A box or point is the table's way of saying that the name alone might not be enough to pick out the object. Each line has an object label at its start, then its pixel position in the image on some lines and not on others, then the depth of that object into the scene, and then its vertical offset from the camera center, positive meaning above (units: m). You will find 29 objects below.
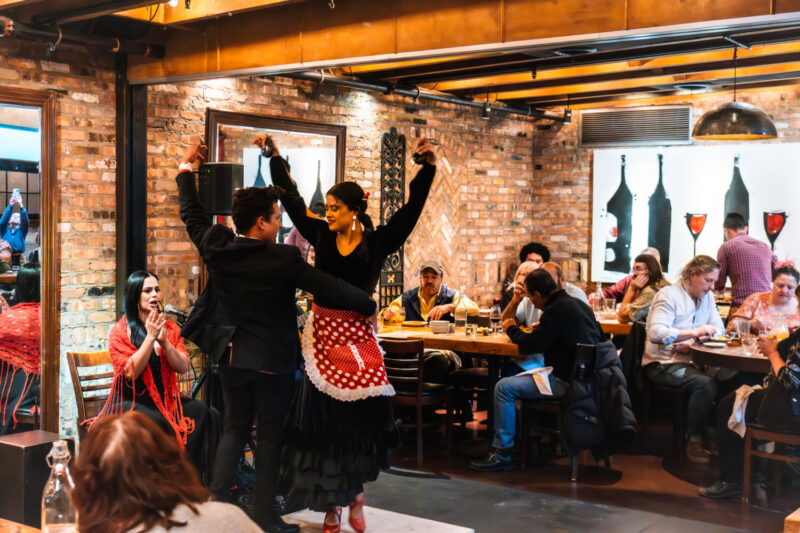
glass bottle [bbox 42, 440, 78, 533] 2.15 -0.69
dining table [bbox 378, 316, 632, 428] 5.98 -0.81
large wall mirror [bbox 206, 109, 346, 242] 6.96 +0.58
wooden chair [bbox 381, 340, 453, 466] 5.89 -1.05
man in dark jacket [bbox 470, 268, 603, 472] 5.58 -0.76
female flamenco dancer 3.88 -0.69
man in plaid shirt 8.13 -0.32
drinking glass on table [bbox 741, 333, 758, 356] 5.53 -0.72
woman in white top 6.11 -0.74
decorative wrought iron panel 8.73 +0.29
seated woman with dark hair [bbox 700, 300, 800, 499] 4.91 -1.04
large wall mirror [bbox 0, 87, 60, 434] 5.70 -0.39
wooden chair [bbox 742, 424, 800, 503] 4.96 -1.18
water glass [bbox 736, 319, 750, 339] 5.60 -0.63
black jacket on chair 5.60 -1.13
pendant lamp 6.85 +0.79
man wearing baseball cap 7.14 -0.62
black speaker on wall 6.35 +0.23
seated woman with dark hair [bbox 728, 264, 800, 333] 6.04 -0.53
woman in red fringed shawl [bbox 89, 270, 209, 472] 4.45 -0.76
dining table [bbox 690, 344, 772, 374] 5.25 -0.79
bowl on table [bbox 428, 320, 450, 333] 6.45 -0.74
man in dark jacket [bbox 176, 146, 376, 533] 3.71 -0.42
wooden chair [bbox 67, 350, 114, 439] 4.67 -0.87
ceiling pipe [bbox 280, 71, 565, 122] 7.45 +1.22
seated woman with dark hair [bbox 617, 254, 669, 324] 7.00 -0.50
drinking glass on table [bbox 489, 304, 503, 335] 6.52 -0.69
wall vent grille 9.94 +1.10
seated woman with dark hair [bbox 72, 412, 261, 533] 1.63 -0.48
